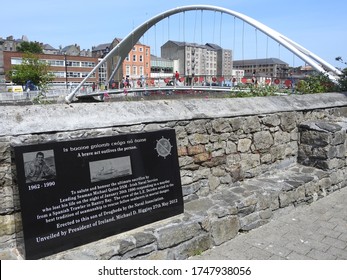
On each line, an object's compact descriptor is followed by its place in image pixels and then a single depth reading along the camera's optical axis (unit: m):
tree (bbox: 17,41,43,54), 90.06
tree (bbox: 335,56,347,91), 6.55
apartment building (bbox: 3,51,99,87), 76.31
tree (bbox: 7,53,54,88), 58.71
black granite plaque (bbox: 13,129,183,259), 2.50
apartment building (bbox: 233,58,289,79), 113.62
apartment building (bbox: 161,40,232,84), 109.56
